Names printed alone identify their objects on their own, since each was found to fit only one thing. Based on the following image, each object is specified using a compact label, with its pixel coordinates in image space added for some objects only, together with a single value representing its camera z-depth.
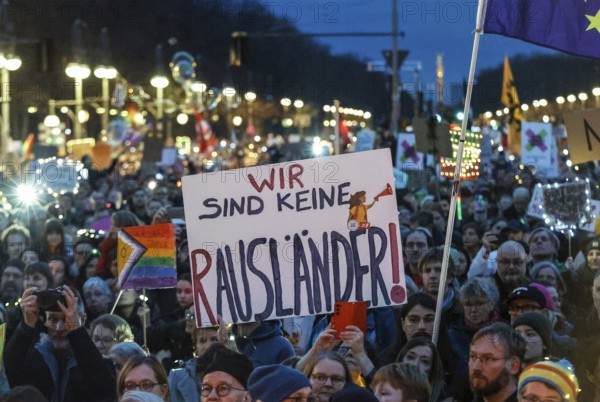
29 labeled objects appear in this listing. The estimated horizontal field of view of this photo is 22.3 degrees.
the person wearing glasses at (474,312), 8.30
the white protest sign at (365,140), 31.28
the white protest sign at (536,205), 14.83
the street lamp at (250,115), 82.75
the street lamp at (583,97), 80.91
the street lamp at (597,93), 56.17
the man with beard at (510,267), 9.77
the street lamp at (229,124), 78.07
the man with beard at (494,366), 6.43
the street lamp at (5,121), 40.81
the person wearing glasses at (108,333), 8.30
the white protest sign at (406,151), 25.00
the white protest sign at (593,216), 13.37
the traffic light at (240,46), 29.23
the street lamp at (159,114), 55.38
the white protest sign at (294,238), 7.93
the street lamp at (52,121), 44.72
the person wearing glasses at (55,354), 7.35
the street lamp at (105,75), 39.64
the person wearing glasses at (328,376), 6.71
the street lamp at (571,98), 86.39
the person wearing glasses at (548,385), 5.74
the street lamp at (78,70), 34.72
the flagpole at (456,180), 7.66
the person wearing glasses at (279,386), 6.02
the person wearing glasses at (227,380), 6.14
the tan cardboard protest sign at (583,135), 11.09
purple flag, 9.06
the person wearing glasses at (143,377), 6.74
